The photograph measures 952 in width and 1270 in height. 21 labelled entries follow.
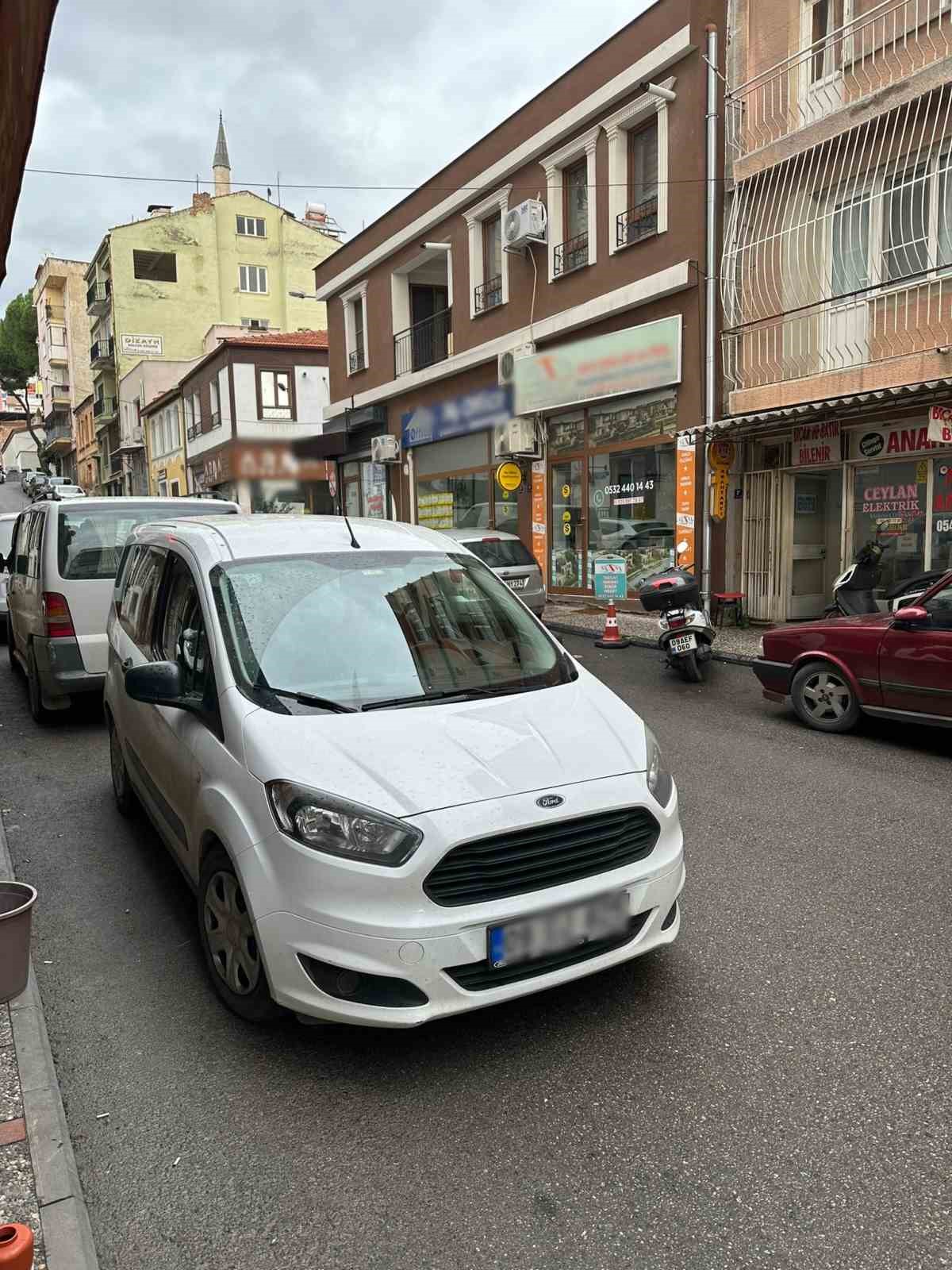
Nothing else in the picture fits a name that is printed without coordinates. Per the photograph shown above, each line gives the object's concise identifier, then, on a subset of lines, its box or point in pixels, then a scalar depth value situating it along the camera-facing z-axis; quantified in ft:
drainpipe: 42.88
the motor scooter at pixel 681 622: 30.91
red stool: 43.21
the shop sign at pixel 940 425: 31.35
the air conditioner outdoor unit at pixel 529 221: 54.08
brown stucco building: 45.37
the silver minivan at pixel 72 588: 23.99
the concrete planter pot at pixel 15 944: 8.07
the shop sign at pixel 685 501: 44.32
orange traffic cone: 39.80
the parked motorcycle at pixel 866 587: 30.94
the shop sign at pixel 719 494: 43.29
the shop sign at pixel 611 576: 47.52
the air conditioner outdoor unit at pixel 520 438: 56.65
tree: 246.88
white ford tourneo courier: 8.98
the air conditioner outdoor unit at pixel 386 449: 74.38
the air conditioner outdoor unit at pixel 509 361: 56.90
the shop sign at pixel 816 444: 39.45
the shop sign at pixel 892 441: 35.99
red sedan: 21.22
